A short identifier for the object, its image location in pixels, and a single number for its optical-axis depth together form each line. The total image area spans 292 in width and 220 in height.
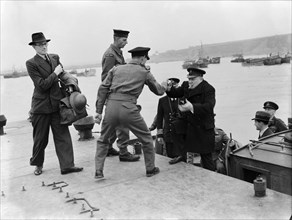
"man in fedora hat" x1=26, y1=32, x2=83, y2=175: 4.91
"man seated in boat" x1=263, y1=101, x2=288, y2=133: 6.96
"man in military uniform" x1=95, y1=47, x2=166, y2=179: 4.59
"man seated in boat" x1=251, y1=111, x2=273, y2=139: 5.83
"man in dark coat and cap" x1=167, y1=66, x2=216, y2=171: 4.84
